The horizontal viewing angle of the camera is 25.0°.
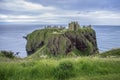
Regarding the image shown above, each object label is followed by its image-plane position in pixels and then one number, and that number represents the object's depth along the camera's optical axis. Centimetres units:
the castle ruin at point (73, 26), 14681
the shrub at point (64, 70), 1405
